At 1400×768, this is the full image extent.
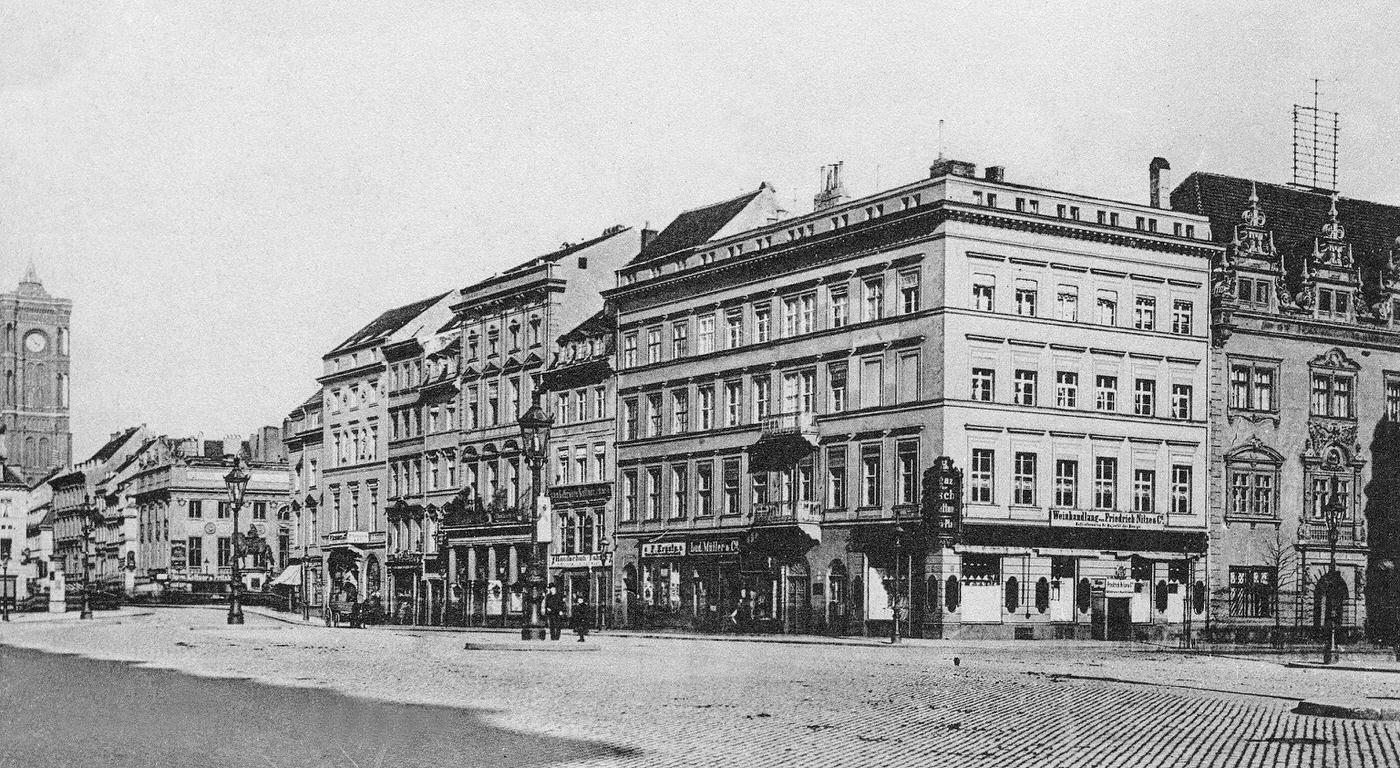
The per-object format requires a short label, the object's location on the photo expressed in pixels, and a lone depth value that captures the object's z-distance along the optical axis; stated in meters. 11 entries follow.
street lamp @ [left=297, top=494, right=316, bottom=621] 100.10
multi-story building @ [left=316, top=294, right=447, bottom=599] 91.88
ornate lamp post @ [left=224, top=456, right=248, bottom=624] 56.22
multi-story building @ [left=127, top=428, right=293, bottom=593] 128.38
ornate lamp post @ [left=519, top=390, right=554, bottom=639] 39.56
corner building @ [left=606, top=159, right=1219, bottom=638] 55.81
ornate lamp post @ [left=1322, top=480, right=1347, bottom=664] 39.94
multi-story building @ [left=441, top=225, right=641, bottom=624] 76.19
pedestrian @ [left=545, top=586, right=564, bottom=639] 42.38
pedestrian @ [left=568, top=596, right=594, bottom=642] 47.19
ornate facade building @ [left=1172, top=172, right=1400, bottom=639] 60.44
